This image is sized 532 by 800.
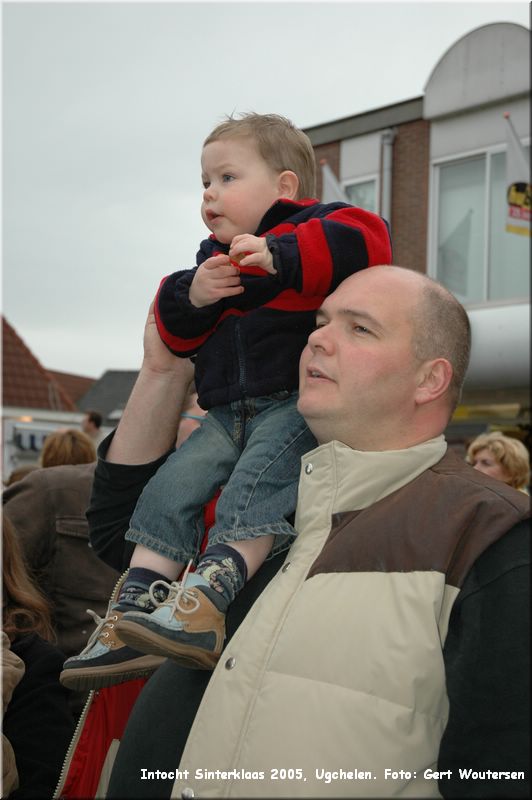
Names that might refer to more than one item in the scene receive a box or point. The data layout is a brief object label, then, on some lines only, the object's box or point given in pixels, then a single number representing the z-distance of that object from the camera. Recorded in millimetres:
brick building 11688
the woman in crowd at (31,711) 3107
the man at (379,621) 1773
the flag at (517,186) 11039
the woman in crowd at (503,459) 6121
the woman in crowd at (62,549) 4566
